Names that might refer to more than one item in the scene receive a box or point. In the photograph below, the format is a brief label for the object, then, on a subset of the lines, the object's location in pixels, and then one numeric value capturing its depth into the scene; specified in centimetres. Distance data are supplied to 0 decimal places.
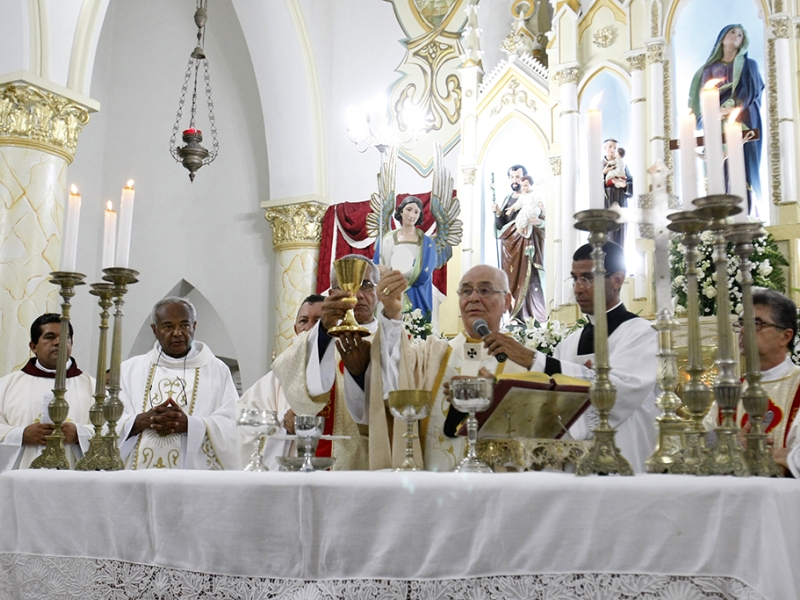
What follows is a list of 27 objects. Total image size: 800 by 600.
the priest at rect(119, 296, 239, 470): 467
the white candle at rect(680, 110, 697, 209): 253
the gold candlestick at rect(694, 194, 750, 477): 230
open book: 257
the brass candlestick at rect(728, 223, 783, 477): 250
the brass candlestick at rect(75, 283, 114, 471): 316
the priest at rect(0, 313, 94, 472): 522
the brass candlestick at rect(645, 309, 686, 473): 256
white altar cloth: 191
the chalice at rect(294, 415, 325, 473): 290
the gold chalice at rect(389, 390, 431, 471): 285
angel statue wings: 356
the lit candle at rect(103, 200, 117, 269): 340
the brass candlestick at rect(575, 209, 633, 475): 229
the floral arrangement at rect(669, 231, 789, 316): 614
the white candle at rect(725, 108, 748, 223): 261
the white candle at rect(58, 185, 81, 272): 343
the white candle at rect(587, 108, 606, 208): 247
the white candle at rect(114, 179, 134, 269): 334
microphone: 301
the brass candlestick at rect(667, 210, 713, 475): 244
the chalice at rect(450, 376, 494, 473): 260
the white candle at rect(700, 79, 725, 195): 243
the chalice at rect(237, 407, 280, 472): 303
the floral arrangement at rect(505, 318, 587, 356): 673
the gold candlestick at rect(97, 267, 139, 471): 319
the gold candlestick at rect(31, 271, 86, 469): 329
